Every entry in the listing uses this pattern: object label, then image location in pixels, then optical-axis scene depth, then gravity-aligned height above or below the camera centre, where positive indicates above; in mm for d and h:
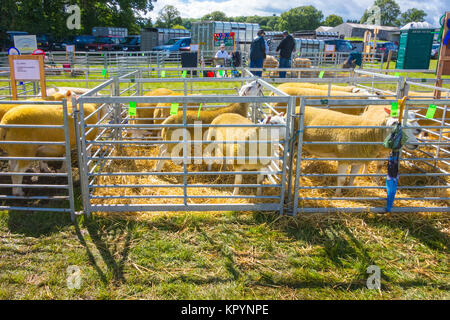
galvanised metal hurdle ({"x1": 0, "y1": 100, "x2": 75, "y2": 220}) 4234 -1754
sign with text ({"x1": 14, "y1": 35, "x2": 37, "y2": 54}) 9141 +487
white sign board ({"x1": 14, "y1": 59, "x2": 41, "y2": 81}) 5855 -127
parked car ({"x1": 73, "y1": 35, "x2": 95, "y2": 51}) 33344 +2053
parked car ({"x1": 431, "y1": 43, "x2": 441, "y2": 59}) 37781 +2336
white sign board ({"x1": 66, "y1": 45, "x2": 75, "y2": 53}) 19706 +813
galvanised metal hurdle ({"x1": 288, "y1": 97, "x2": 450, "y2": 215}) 4250 -1548
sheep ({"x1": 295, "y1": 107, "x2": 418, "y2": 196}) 4987 -882
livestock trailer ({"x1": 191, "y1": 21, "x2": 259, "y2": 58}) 26922 +2885
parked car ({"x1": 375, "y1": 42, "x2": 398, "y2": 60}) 37722 +2774
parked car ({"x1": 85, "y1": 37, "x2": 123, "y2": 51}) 31875 +1794
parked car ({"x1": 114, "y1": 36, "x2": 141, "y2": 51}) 32625 +1957
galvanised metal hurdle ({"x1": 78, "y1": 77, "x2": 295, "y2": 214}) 4215 -1586
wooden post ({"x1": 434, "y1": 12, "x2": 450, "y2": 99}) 6657 +220
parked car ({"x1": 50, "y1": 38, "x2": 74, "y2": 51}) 30761 +1448
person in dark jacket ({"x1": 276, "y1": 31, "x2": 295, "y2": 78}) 13298 +772
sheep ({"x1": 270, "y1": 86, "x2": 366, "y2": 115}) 7421 -428
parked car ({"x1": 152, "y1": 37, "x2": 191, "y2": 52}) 30181 +1749
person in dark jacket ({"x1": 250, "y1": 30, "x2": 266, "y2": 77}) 12281 +605
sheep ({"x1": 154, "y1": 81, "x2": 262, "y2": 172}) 5651 -778
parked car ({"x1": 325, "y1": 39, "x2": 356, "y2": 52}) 32688 +2380
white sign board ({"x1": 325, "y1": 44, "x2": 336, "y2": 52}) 21844 +1380
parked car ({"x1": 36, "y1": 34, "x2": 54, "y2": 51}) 30988 +1984
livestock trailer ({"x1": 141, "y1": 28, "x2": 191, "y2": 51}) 34469 +2912
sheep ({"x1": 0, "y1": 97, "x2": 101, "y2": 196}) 4828 -936
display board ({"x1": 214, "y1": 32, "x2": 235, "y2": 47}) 22406 +1803
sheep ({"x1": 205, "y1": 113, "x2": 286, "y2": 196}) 4734 -985
